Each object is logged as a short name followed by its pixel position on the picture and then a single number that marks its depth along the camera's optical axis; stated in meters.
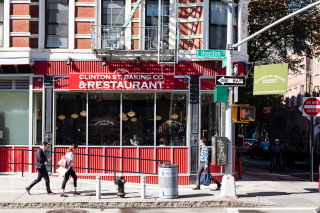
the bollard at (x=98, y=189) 12.33
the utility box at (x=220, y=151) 12.84
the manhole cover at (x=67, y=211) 11.03
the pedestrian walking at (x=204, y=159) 13.66
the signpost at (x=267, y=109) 21.78
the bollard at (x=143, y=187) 12.31
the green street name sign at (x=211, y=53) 13.30
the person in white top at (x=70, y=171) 12.59
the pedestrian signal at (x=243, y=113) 13.58
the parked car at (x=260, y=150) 32.50
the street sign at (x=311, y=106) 17.11
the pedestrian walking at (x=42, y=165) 12.70
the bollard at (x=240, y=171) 17.49
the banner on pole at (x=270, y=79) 13.95
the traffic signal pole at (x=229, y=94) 12.78
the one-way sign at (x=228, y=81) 12.74
